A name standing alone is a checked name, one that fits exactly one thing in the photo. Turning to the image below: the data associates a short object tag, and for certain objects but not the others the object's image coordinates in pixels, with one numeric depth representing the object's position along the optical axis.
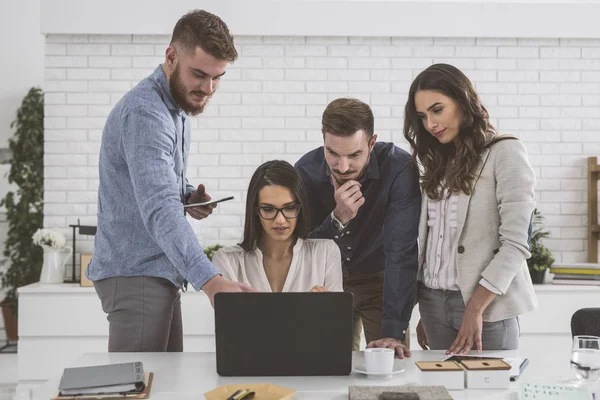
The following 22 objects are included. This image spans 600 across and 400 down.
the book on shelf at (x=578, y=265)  3.98
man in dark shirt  2.16
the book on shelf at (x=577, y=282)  3.92
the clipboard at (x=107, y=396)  1.42
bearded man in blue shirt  1.84
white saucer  1.61
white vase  4.01
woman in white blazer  1.96
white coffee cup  1.61
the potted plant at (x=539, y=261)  3.97
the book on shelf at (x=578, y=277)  3.95
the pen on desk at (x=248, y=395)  1.38
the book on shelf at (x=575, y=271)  3.96
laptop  1.56
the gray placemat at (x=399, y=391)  1.37
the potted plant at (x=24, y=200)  5.25
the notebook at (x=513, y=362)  1.61
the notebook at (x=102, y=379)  1.43
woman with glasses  2.21
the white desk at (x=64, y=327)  3.77
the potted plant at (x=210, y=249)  3.94
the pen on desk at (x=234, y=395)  1.37
